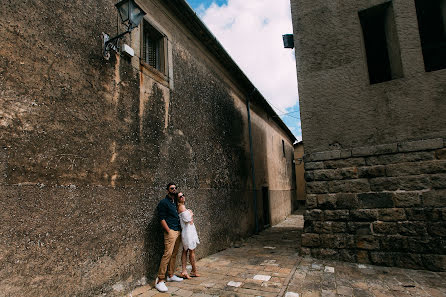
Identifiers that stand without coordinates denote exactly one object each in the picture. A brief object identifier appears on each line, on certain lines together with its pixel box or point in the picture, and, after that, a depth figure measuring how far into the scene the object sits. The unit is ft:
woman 13.96
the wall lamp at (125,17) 11.66
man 13.06
